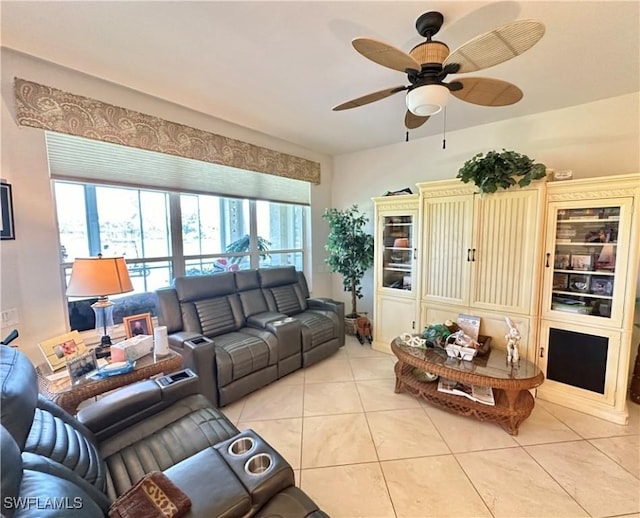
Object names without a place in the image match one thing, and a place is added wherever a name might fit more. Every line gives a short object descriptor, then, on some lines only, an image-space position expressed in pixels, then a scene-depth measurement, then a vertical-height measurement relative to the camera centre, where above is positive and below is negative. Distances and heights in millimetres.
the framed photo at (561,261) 2547 -233
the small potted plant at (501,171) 2441 +566
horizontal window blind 2199 +638
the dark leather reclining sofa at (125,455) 741 -953
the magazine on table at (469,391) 2240 -1272
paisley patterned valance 1989 +929
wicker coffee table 2123 -1101
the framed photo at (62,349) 1779 -715
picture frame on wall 1888 +172
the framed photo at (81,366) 1680 -783
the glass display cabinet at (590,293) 2230 -491
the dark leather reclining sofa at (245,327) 2418 -934
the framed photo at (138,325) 2146 -677
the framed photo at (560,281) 2576 -416
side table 1579 -864
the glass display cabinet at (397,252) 3500 -207
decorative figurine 2381 -925
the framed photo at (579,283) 2484 -424
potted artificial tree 3914 -166
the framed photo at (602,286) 2344 -425
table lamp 1913 -304
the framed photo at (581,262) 2464 -234
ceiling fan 1259 +870
